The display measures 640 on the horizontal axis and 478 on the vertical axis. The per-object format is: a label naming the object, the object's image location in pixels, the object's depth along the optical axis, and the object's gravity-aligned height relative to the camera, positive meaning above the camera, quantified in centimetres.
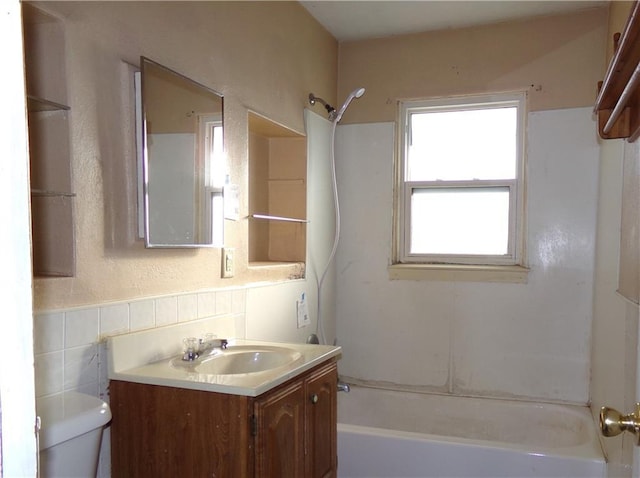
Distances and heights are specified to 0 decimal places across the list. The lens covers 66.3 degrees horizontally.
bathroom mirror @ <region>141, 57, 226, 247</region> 145 +18
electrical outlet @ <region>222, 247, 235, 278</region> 183 -18
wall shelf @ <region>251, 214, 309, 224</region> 205 -2
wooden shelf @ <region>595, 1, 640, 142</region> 86 +30
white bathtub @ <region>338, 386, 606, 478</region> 192 -101
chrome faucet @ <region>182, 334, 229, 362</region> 148 -42
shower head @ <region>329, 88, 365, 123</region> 239 +55
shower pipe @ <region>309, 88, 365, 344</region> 261 +10
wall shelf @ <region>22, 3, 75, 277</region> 118 +15
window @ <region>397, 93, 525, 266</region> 264 +19
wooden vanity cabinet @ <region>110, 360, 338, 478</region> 120 -56
